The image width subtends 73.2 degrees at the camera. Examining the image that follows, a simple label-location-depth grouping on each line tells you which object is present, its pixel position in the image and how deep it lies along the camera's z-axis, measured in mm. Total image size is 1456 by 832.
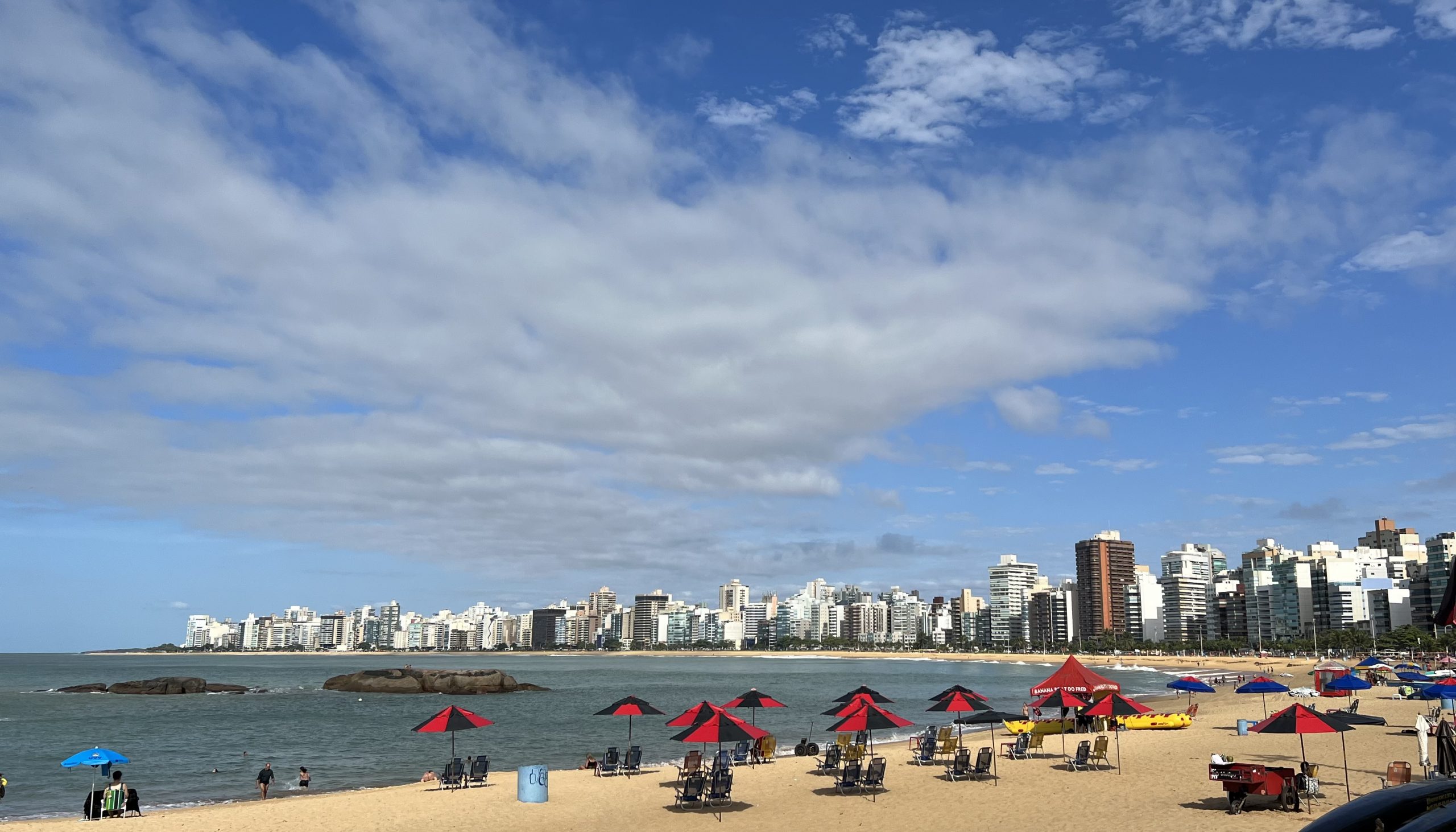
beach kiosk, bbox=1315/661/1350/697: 48084
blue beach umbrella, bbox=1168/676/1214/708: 39625
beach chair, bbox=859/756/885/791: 21591
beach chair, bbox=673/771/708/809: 20812
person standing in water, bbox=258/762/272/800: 26906
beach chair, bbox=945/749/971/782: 23781
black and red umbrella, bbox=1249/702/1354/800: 16828
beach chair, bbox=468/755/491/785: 25203
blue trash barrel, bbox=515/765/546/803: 22375
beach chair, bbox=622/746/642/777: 27078
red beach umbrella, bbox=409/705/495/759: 23969
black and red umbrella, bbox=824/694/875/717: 24062
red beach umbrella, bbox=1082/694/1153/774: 22922
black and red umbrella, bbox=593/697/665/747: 26953
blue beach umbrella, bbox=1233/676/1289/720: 33156
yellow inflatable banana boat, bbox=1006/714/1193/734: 36031
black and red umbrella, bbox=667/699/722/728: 22406
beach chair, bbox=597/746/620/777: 26859
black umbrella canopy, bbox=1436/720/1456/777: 19125
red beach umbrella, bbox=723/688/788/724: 28875
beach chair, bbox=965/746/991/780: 23641
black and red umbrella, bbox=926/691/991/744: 27097
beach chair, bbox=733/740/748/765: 28203
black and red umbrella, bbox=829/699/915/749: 21250
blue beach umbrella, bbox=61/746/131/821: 23234
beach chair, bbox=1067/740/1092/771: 24766
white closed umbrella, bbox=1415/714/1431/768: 20688
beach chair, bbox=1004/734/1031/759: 27250
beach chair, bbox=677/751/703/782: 24625
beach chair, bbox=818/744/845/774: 25519
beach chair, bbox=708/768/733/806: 20406
